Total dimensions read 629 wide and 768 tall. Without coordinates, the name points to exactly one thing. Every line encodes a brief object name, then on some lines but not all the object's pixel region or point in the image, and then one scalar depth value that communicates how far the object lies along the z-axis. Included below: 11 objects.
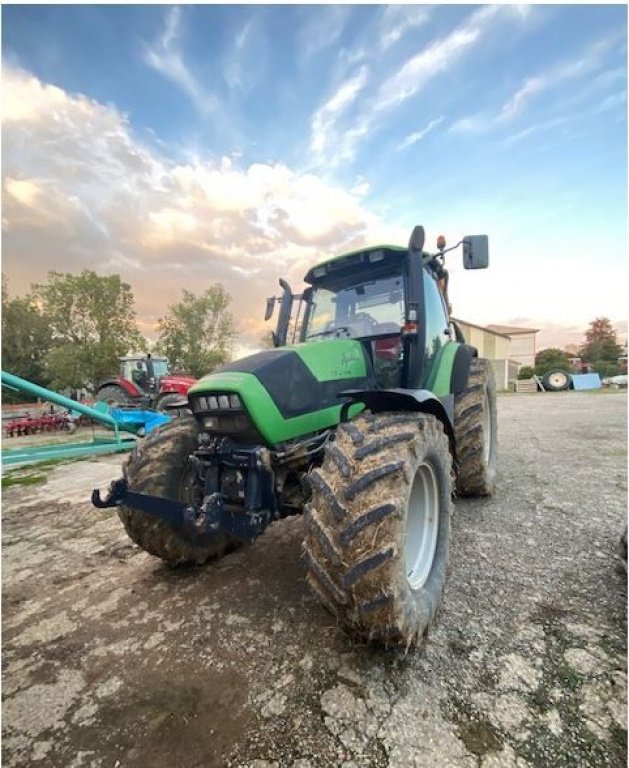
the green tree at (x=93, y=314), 30.98
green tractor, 1.84
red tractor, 13.62
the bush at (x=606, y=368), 34.43
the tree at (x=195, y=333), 40.66
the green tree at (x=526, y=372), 37.99
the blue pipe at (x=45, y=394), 5.53
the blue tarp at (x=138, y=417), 8.79
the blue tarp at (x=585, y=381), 24.58
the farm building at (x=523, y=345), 46.56
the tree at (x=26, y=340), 34.34
